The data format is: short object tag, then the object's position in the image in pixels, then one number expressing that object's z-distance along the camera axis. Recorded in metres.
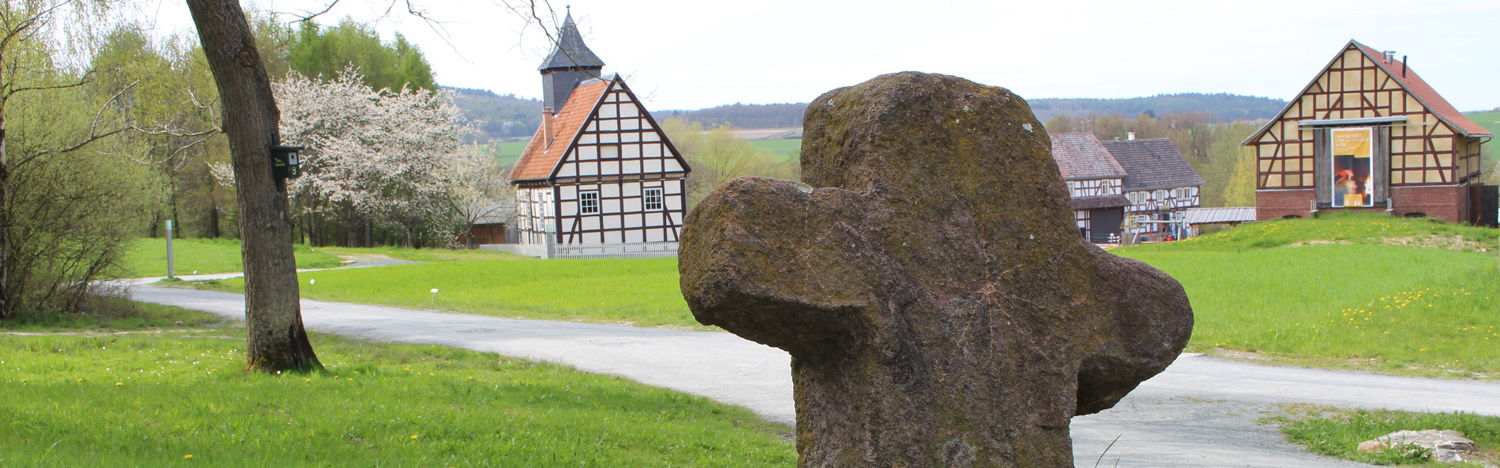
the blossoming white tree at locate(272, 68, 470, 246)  43.59
